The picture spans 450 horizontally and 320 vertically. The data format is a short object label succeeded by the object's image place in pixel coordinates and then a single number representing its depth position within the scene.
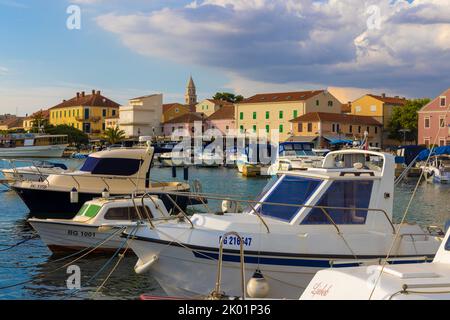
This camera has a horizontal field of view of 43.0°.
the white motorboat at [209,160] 74.75
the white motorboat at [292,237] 11.13
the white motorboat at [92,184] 25.45
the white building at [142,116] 117.50
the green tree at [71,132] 113.76
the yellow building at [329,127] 85.38
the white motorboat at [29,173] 28.90
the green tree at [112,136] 107.22
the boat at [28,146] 86.06
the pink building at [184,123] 116.60
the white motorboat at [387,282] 6.68
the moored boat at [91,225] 18.06
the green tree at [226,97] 141.50
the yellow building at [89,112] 132.25
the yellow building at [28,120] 153.38
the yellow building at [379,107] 96.22
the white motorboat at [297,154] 52.46
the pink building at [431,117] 77.62
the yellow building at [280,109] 93.06
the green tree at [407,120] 89.25
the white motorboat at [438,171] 51.69
